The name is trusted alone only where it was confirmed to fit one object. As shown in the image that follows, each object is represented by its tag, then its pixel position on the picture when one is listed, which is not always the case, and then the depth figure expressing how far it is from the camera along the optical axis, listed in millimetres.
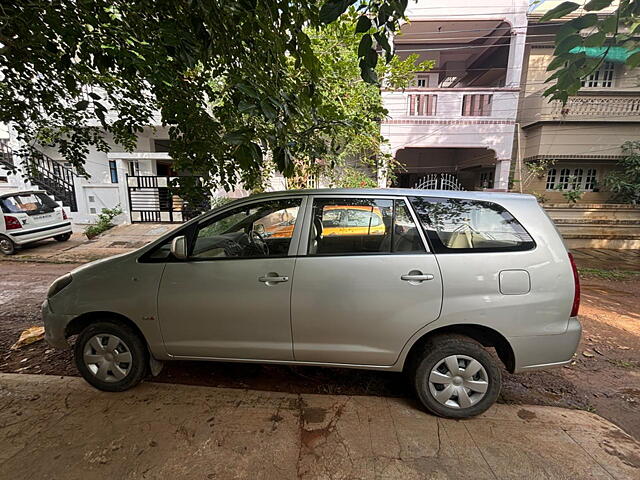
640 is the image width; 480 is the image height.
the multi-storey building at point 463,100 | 8594
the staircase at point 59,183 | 11031
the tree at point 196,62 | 2090
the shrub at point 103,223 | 9326
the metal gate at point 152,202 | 10789
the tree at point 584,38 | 1747
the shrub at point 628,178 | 8414
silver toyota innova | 2201
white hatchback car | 7367
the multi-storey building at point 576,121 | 8688
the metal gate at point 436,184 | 9344
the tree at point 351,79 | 5898
